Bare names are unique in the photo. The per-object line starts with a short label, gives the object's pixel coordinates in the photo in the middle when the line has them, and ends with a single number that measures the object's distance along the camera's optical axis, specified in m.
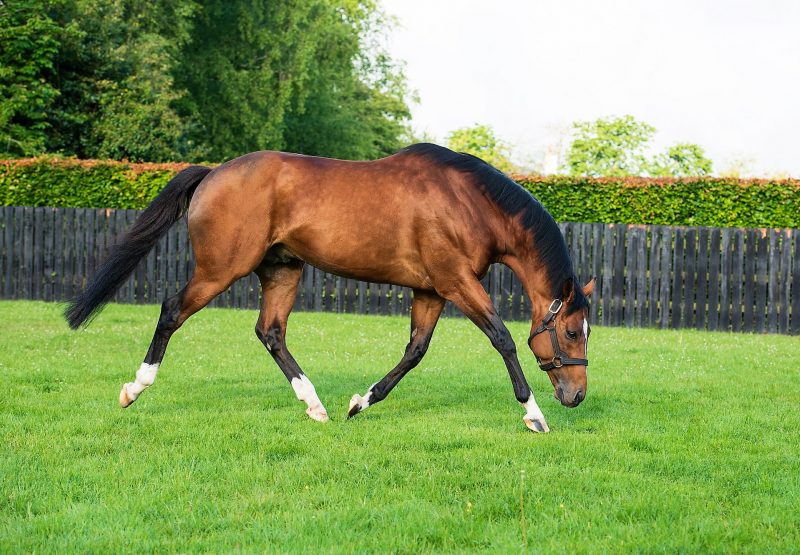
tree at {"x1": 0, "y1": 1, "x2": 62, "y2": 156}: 23.95
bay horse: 6.71
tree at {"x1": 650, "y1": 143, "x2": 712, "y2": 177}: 33.16
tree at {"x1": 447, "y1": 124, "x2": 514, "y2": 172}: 48.16
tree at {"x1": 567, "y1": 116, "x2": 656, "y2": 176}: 35.31
